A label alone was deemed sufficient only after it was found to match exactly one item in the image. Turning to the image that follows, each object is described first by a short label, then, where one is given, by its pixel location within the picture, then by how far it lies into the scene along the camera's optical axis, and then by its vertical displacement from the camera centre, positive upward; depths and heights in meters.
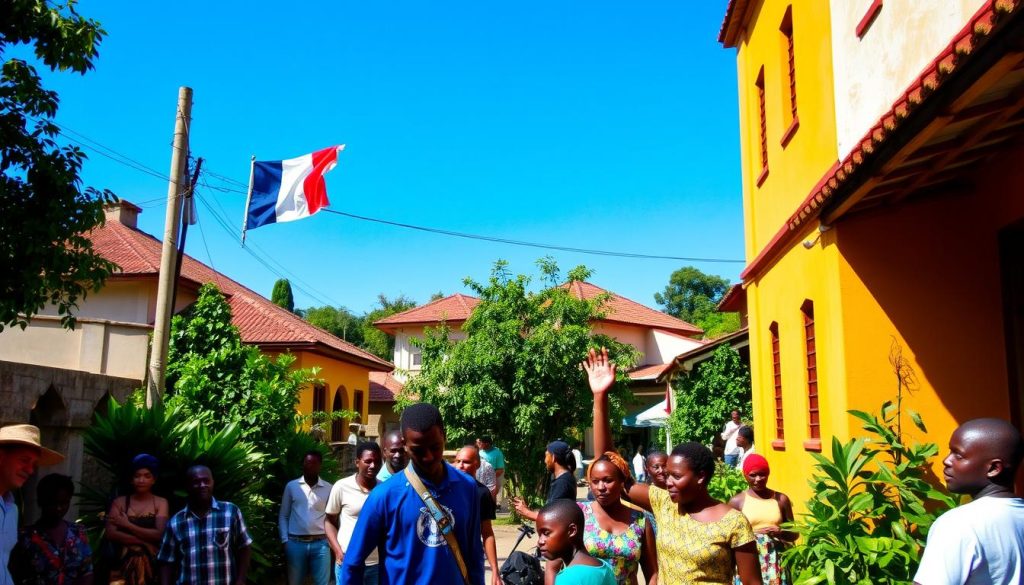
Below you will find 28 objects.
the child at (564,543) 4.07 -0.41
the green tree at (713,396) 19.44 +1.36
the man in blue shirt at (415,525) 3.72 -0.30
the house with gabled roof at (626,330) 40.97 +5.87
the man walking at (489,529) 5.23 -0.48
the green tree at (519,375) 19.27 +1.75
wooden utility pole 10.98 +2.46
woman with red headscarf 5.96 -0.38
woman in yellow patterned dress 4.45 -0.38
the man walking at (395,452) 6.68 +0.01
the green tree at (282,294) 61.38 +10.82
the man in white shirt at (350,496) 7.52 -0.36
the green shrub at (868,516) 5.99 -0.40
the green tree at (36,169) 6.83 +2.18
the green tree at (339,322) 74.94 +11.16
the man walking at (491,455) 13.16 +0.00
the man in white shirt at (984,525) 3.22 -0.24
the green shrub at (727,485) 11.01 -0.35
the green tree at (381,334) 62.32 +8.77
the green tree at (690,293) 75.62 +14.19
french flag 14.25 +4.20
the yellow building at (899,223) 5.69 +1.99
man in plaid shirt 6.20 -0.64
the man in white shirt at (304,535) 8.30 -0.76
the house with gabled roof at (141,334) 12.94 +3.01
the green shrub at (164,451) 8.54 +0.00
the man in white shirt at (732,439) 14.99 +0.32
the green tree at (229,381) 10.98 +0.89
